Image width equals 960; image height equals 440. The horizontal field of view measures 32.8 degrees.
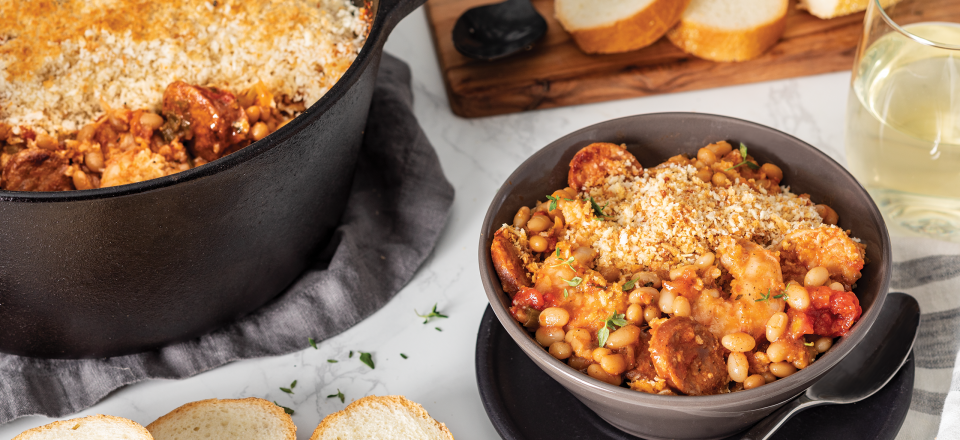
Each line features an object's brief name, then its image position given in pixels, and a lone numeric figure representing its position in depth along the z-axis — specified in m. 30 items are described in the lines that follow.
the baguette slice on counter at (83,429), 0.73
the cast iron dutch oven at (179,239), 0.69
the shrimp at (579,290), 0.69
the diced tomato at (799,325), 0.68
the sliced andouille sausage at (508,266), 0.71
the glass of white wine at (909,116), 0.76
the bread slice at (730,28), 0.89
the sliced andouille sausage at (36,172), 0.75
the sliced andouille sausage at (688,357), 0.67
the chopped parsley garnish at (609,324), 0.68
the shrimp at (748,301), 0.68
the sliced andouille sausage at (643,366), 0.68
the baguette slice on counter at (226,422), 0.74
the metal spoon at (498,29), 0.91
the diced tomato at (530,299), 0.70
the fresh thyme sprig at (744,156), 0.75
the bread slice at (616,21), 0.89
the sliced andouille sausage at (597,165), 0.75
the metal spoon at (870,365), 0.72
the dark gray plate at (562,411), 0.72
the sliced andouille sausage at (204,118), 0.76
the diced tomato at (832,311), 0.68
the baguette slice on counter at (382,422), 0.74
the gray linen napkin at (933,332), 0.73
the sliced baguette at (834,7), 0.90
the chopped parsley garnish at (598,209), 0.73
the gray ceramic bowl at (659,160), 0.67
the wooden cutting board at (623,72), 0.91
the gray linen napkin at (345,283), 0.78
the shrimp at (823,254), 0.70
